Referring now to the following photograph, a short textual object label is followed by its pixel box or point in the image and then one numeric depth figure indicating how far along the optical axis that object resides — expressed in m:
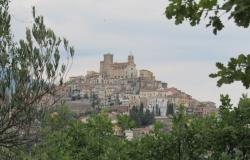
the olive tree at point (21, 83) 16.88
